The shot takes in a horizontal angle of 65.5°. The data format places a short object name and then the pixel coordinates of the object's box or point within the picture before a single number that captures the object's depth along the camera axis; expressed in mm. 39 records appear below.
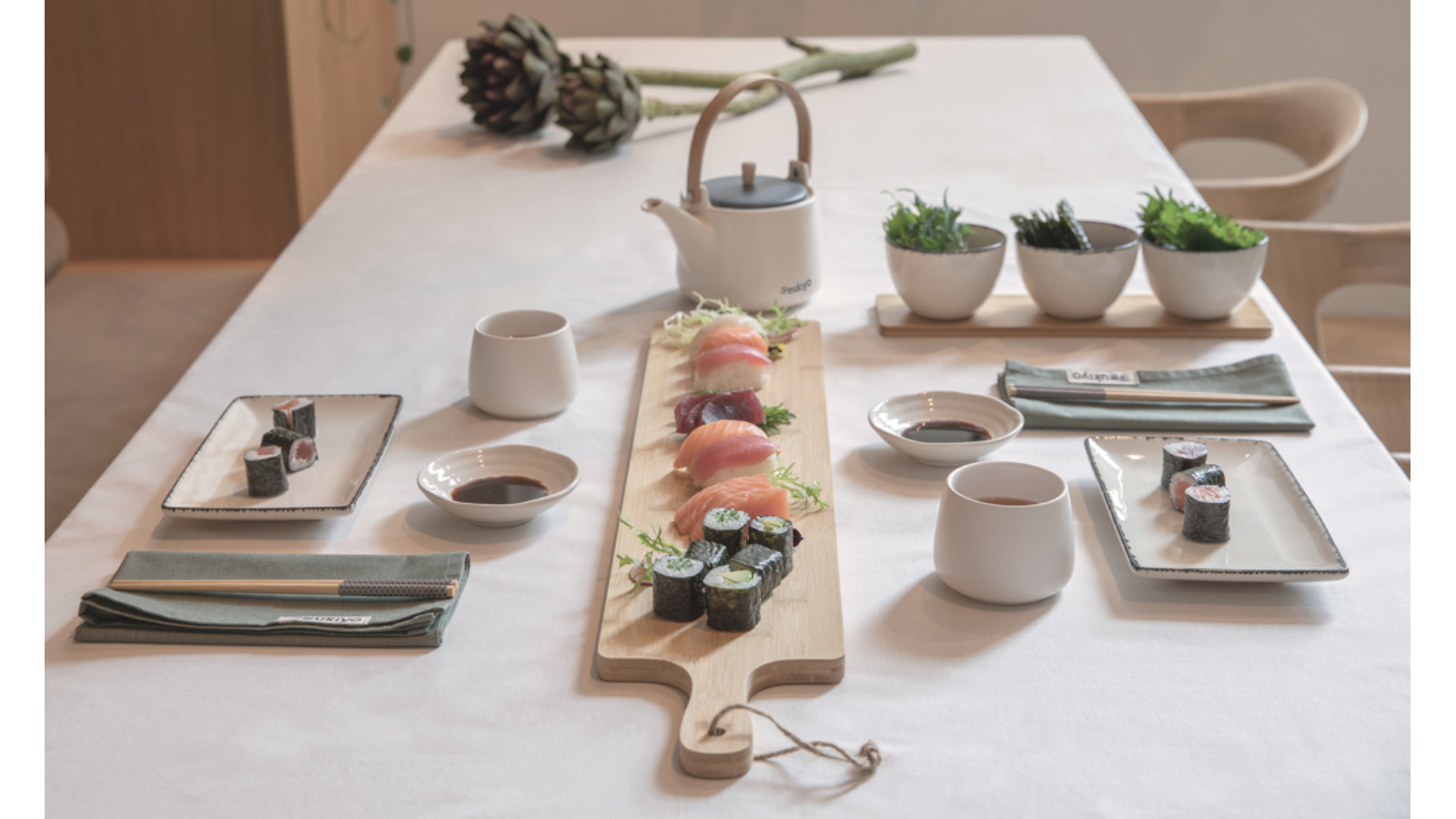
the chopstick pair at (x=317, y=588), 873
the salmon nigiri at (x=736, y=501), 943
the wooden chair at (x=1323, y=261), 1897
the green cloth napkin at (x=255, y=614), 840
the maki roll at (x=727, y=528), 885
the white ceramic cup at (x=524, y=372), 1168
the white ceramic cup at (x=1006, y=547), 840
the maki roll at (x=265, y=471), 1026
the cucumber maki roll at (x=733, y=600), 811
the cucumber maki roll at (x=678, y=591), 827
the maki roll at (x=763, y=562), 846
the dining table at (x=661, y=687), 709
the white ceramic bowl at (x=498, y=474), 973
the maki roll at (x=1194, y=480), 975
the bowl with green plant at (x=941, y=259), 1383
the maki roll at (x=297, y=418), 1113
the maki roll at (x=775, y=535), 880
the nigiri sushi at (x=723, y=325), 1268
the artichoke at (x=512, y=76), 2154
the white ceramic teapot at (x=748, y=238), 1410
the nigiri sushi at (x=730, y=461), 1006
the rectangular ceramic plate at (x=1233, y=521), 883
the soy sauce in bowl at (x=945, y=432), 1113
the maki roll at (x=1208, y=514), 918
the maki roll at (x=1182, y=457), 999
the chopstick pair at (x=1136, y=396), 1196
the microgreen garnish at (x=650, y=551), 894
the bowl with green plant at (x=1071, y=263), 1371
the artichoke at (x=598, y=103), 2066
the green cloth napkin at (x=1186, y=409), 1157
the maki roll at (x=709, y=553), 857
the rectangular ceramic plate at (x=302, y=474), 986
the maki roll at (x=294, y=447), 1075
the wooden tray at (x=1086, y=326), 1384
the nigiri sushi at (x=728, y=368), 1211
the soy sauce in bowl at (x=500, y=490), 1010
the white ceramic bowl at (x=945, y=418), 1073
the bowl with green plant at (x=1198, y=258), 1354
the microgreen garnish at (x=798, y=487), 1001
